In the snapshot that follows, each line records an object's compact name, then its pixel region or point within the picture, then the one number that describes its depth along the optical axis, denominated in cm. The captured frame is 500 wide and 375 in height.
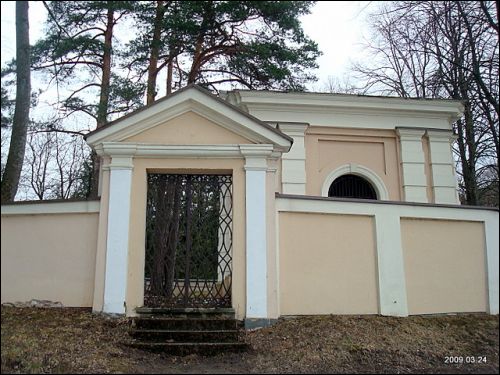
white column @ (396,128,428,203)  1080
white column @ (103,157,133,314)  687
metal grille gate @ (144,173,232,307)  719
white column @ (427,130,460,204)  1086
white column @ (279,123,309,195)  1034
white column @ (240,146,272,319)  691
